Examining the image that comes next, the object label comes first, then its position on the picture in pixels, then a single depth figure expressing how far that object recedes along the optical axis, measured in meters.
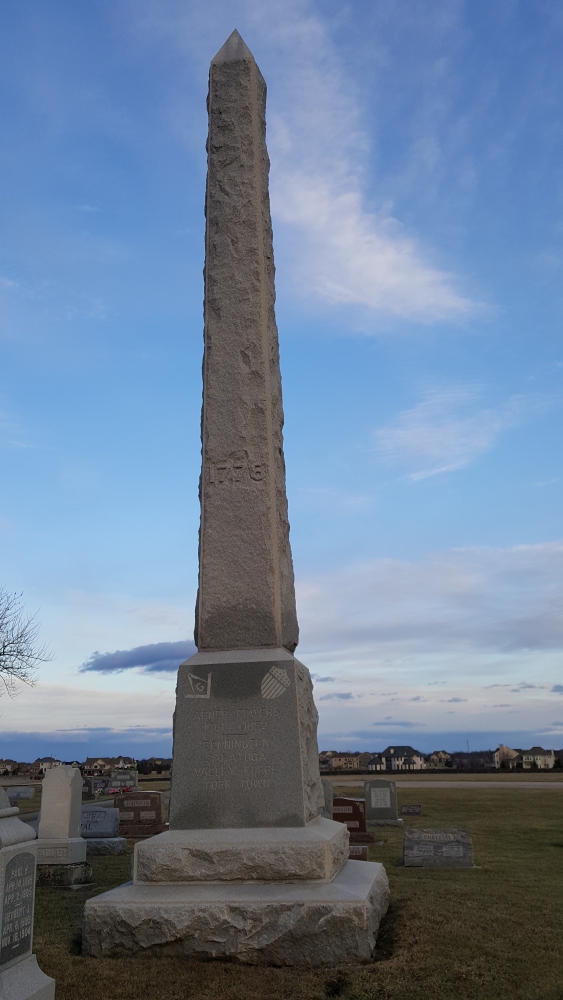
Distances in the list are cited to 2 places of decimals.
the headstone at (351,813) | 13.72
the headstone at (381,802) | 17.58
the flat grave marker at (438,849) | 10.01
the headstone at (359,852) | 9.62
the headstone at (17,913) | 3.59
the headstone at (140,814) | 15.90
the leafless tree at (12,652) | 23.41
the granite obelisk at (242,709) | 4.50
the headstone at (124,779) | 31.53
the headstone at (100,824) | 14.59
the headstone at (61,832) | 9.37
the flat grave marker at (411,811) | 18.34
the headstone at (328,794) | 14.23
